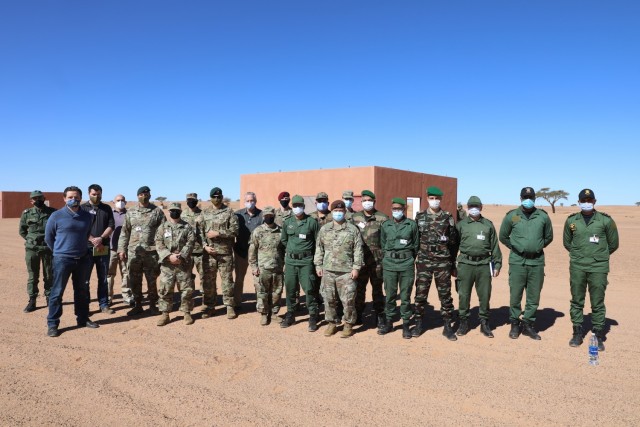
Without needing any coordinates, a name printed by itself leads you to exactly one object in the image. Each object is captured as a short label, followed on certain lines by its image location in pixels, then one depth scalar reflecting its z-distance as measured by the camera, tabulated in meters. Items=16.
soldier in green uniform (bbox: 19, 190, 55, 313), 6.58
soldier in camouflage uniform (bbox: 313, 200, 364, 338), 5.23
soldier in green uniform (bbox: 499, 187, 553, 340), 5.16
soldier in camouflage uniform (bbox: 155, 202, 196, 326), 5.81
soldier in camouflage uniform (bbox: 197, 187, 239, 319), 6.12
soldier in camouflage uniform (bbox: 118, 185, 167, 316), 6.20
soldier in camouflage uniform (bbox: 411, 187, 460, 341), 5.26
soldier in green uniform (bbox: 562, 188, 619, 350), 4.93
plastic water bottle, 4.35
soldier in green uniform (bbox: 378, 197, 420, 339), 5.26
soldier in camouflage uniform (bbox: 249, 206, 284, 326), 5.78
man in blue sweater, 5.37
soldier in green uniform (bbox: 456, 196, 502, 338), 5.25
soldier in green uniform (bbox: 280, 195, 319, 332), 5.57
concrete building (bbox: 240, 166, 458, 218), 17.28
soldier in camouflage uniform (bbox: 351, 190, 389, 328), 5.66
